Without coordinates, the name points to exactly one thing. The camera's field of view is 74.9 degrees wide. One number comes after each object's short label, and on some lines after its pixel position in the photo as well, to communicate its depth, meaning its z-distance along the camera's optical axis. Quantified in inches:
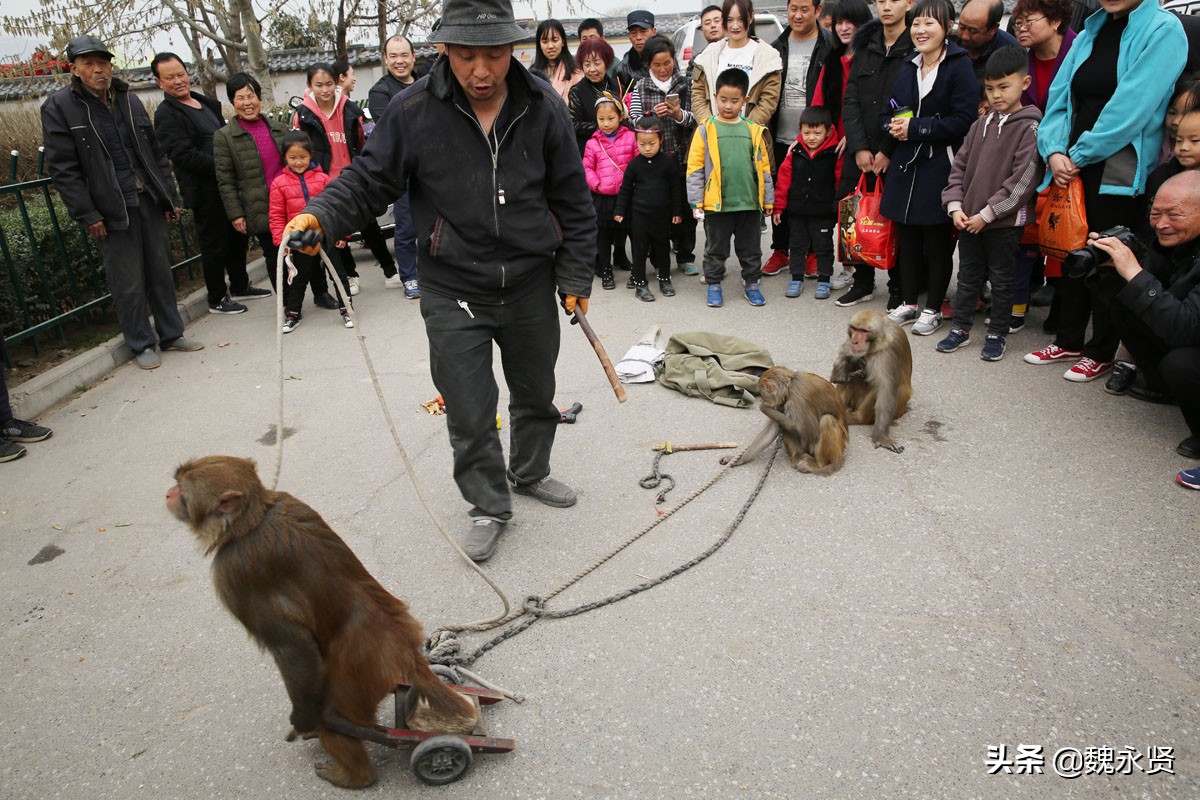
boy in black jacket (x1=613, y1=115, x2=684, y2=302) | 273.3
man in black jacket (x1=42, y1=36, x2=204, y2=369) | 208.7
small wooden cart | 89.7
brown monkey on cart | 85.0
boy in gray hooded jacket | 195.3
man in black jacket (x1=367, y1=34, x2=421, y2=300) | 283.4
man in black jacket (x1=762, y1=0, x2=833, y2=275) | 264.1
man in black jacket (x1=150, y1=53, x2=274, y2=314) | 267.0
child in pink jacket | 281.5
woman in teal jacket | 173.5
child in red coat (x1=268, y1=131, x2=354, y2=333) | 257.8
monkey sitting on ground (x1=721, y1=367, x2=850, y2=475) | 158.9
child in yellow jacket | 253.3
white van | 530.0
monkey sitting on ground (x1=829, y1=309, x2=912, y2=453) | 169.3
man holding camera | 149.6
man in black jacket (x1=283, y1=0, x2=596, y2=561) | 117.5
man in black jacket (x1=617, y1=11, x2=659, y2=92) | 299.4
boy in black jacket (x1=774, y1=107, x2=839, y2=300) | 255.1
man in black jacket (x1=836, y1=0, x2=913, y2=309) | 229.1
